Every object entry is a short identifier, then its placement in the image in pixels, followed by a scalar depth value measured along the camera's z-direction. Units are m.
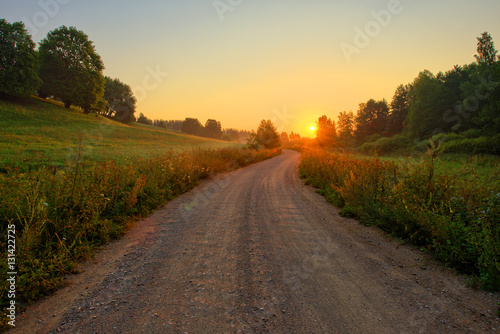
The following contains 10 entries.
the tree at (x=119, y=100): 72.06
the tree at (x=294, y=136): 195.32
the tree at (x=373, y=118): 66.81
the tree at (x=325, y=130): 81.00
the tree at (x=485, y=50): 39.72
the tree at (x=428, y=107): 44.25
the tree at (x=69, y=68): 44.25
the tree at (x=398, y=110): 60.59
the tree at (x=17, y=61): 34.06
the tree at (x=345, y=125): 80.38
